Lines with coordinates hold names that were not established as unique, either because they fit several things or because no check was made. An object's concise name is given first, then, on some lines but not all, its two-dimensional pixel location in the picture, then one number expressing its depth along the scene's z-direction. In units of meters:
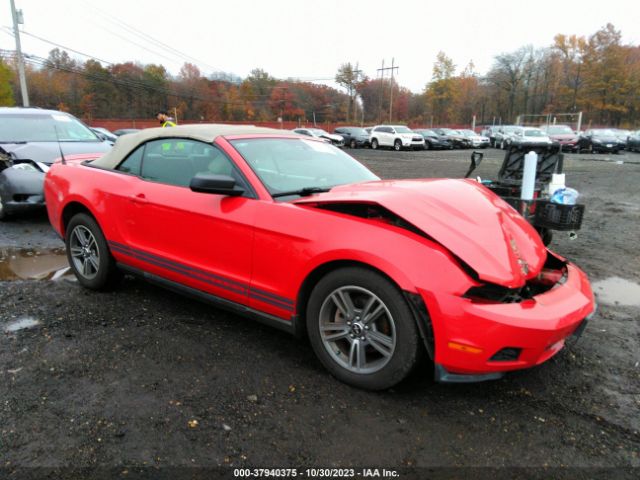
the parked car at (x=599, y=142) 28.30
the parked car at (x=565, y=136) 28.86
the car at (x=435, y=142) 32.56
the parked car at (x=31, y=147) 6.70
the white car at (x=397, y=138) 30.58
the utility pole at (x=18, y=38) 24.67
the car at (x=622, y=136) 28.88
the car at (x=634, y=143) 29.35
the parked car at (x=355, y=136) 33.56
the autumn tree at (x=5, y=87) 52.46
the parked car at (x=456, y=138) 33.78
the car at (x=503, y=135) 30.95
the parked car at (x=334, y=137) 32.51
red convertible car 2.34
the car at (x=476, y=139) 34.22
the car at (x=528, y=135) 26.62
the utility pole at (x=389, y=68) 64.50
